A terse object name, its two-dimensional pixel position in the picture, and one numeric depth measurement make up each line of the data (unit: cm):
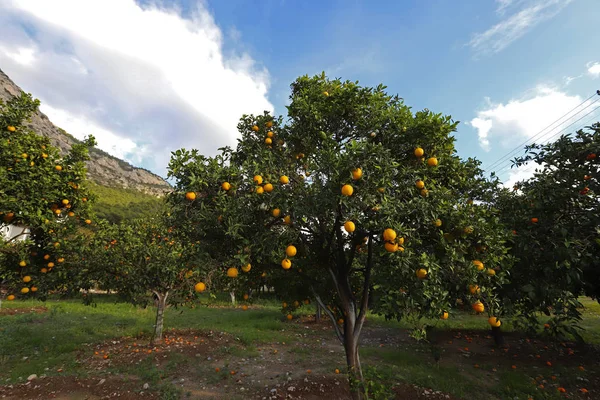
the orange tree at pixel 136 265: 854
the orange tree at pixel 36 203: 615
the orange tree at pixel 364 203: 388
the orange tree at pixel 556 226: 449
